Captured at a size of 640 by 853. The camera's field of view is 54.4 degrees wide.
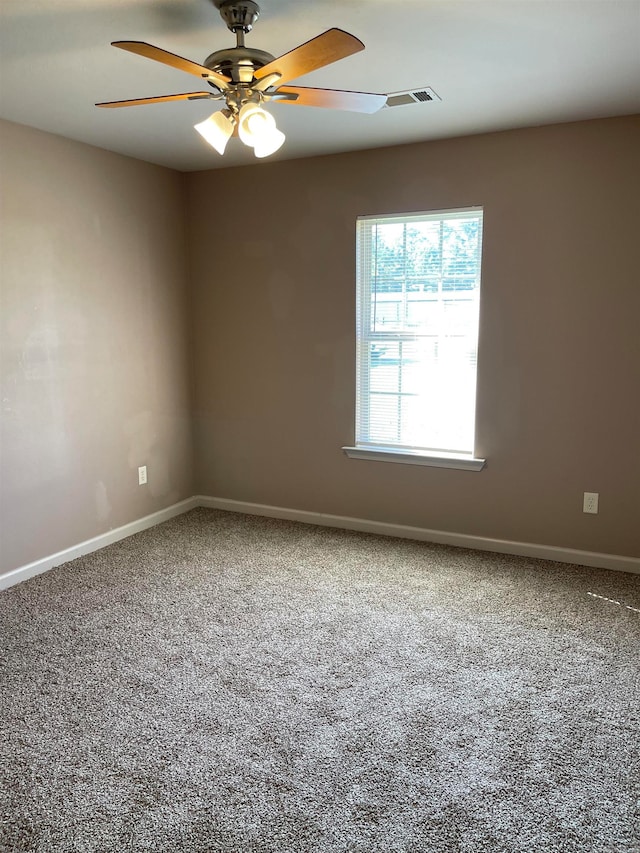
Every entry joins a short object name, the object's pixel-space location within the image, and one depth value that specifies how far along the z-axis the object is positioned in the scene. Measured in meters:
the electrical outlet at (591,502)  3.47
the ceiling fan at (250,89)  1.90
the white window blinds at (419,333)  3.65
